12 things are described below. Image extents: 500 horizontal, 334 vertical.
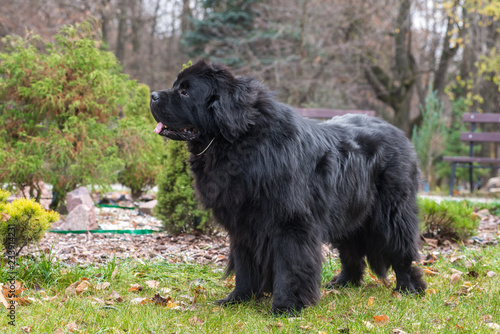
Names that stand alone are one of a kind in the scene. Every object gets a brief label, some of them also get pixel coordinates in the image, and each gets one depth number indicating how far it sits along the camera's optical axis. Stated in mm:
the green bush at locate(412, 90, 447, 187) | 13039
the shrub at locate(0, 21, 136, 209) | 5766
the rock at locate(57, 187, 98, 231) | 5477
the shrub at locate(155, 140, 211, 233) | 5121
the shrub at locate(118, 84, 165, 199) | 6504
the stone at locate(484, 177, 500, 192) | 13319
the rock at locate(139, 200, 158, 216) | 6885
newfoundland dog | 3105
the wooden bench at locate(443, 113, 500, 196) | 10828
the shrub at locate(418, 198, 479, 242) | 5176
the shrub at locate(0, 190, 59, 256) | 3359
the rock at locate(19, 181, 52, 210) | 6525
